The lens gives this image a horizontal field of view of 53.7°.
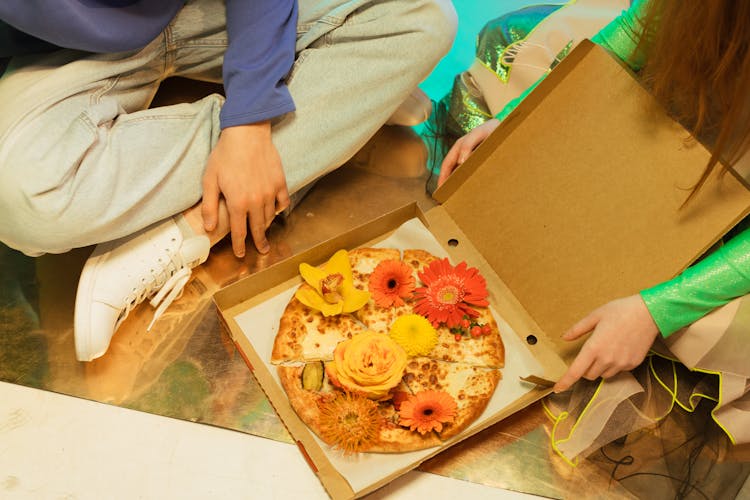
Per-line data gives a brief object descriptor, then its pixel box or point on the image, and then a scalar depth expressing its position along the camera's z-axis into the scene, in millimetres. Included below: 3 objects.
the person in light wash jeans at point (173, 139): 927
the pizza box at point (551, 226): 896
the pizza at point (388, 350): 891
